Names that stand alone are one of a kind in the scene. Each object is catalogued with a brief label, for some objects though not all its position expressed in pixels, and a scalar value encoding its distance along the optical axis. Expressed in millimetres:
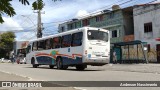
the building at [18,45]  58188
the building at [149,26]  27581
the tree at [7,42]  58999
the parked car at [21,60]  40629
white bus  16479
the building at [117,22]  32286
